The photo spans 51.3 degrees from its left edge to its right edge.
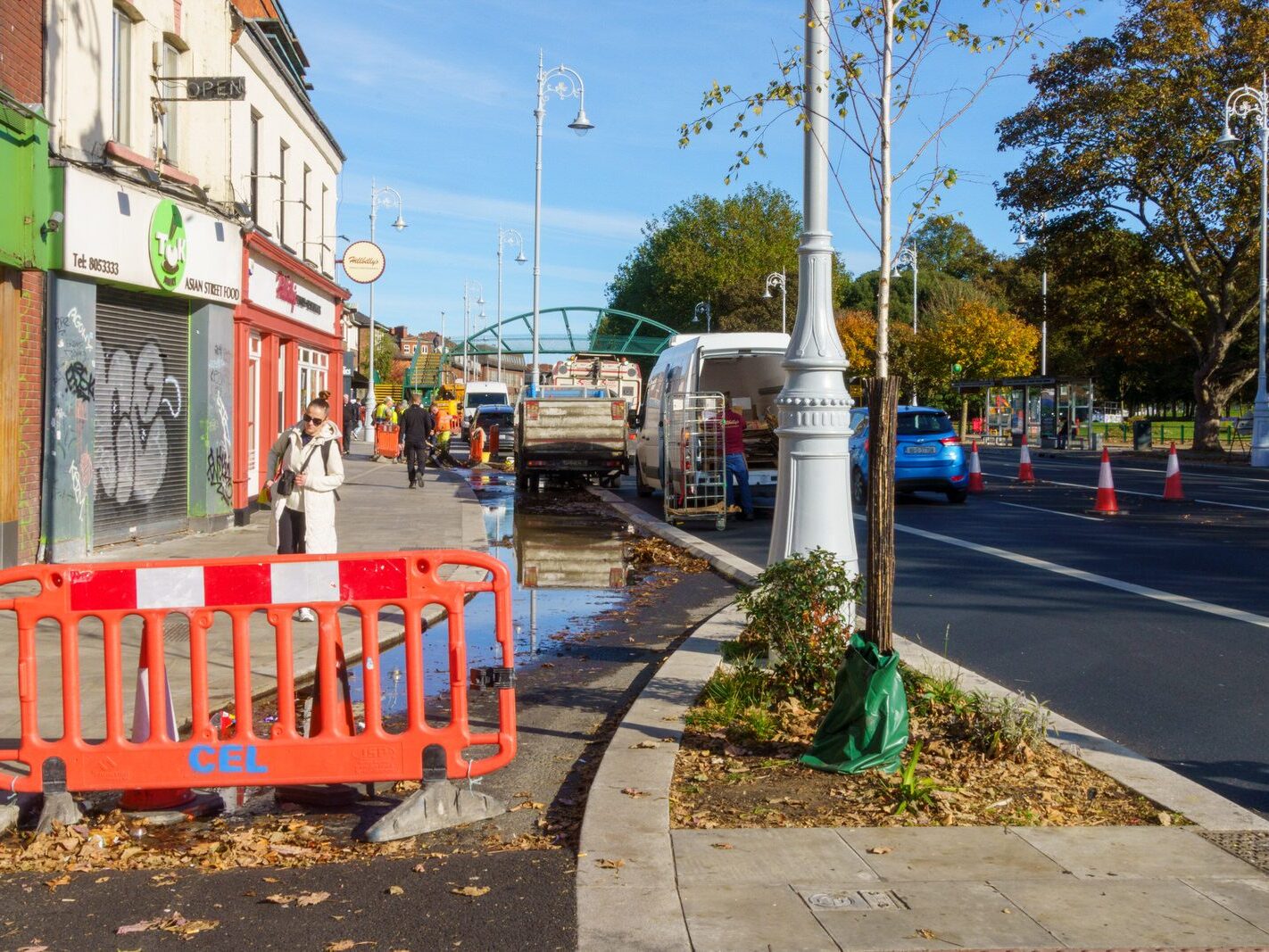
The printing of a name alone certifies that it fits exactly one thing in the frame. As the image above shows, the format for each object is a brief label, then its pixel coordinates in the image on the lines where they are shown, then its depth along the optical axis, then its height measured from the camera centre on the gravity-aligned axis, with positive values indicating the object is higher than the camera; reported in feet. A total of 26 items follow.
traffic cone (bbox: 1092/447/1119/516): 61.36 -2.85
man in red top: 59.67 -1.01
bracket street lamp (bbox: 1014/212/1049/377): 136.10 +21.63
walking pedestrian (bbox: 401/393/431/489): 83.71 -0.33
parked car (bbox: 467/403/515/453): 129.39 +1.19
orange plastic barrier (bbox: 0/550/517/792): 16.63 -3.09
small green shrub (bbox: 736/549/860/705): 21.63 -3.07
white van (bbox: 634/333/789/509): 64.13 +2.85
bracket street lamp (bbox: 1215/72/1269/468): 108.27 +24.14
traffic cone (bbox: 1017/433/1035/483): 87.30 -2.40
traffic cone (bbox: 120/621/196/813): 17.13 -4.00
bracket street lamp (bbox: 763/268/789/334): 205.45 +24.68
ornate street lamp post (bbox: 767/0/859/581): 23.88 +0.42
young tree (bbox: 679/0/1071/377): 20.97 +5.96
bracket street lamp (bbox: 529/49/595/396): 121.70 +28.03
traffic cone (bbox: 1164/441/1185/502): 68.74 -2.66
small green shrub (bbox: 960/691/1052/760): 18.52 -4.18
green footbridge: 318.24 +23.71
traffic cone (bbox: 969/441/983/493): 80.48 -2.55
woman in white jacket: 31.81 -1.22
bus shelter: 156.87 +3.11
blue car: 69.41 -1.40
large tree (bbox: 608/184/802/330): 320.70 +45.44
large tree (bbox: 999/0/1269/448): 124.26 +28.62
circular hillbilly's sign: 84.38 +10.88
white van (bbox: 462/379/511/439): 182.91 +4.90
